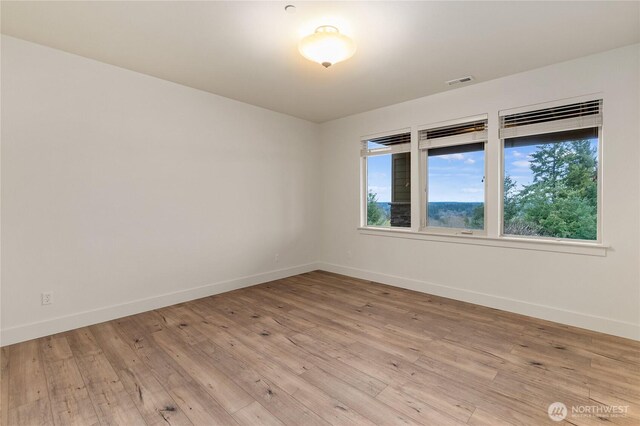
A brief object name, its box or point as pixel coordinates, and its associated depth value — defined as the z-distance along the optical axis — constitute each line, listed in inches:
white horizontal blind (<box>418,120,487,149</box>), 144.4
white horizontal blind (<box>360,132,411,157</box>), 172.1
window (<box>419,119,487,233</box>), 147.5
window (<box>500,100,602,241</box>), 118.0
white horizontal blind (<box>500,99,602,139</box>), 115.3
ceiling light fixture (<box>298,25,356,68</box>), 90.7
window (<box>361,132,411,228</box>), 175.0
